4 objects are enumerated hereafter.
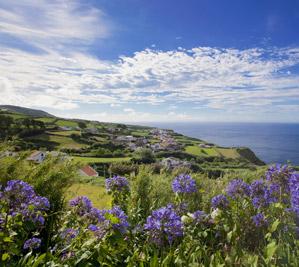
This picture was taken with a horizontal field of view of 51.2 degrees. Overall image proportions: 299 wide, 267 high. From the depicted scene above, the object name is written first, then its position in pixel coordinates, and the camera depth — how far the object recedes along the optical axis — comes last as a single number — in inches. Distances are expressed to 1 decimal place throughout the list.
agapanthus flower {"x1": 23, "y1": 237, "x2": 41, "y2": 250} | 110.5
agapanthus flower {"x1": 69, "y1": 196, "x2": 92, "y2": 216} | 120.7
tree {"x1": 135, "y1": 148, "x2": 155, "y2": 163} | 1750.0
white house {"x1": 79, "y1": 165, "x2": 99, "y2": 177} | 1116.5
